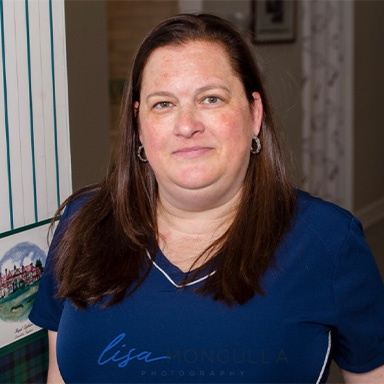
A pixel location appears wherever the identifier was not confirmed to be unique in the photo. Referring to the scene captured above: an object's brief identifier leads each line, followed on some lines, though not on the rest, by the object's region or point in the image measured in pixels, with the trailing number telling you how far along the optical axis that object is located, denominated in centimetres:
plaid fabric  115
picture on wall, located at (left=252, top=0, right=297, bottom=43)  436
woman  112
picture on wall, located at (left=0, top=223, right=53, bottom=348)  113
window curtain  469
